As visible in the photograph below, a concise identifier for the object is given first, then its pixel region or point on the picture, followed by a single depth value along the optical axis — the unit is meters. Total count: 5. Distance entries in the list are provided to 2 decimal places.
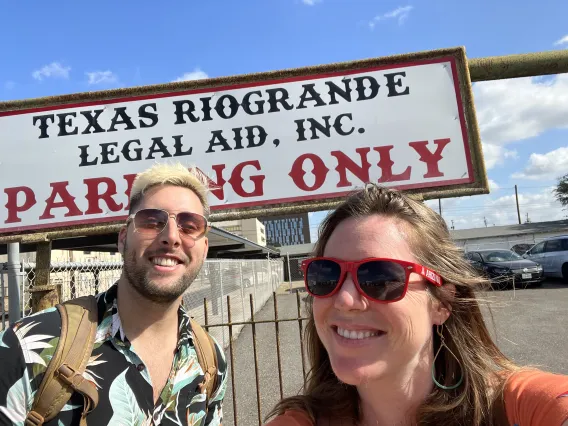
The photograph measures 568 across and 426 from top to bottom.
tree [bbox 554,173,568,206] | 43.38
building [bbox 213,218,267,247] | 55.91
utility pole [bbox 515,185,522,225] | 53.41
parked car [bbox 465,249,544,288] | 14.38
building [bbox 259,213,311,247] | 119.19
